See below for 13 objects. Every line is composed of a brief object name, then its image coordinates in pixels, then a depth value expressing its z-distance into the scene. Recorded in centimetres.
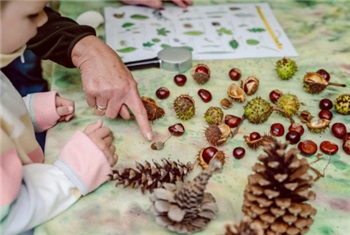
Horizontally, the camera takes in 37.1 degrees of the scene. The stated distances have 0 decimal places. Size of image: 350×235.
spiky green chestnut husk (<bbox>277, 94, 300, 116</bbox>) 108
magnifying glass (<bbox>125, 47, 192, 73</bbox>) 122
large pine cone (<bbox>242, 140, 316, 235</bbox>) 74
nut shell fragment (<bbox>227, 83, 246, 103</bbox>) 113
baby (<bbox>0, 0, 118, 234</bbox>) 79
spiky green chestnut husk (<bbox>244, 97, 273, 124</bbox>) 105
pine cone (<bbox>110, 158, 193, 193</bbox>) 87
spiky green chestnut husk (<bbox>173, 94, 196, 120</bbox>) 106
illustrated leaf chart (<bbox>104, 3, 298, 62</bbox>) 130
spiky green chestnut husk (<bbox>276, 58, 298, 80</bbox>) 118
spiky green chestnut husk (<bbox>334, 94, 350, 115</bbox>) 108
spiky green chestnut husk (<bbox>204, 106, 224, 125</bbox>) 105
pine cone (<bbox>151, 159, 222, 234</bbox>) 77
